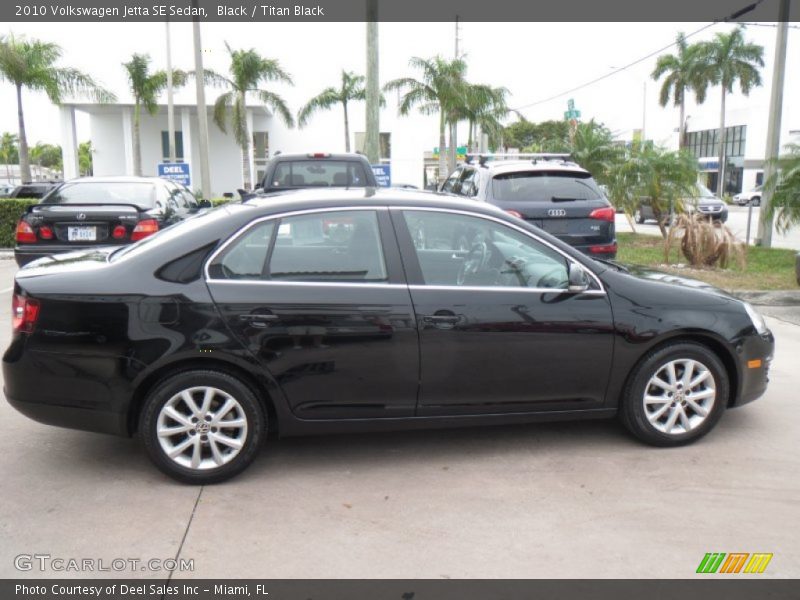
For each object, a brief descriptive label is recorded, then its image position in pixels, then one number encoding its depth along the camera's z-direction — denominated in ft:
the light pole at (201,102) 60.49
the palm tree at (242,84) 98.63
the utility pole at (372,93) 51.49
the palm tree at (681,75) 143.02
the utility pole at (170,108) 88.89
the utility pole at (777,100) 46.47
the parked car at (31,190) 64.74
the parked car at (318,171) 32.81
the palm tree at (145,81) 98.84
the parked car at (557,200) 29.40
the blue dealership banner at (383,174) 51.24
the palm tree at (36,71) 78.33
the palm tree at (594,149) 60.95
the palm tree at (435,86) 90.33
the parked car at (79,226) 27.76
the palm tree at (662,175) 51.44
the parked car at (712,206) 78.21
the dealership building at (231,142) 118.21
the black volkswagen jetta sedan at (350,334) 12.99
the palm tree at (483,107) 92.22
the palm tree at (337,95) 109.19
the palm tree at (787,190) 39.52
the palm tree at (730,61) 138.21
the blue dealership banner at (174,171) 60.49
